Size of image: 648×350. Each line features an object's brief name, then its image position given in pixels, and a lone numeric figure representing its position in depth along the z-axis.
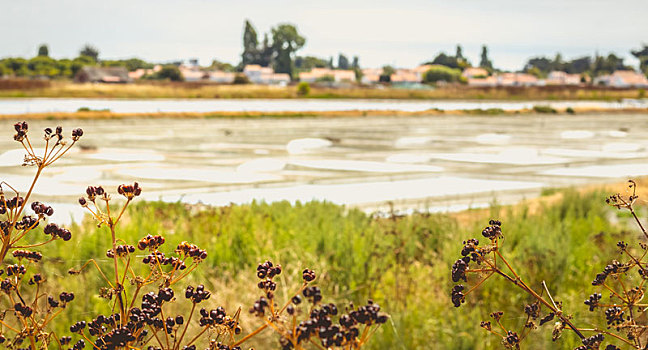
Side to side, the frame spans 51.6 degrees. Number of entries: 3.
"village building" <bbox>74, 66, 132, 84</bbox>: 97.00
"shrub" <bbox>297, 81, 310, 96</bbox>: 73.88
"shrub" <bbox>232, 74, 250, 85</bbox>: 98.88
